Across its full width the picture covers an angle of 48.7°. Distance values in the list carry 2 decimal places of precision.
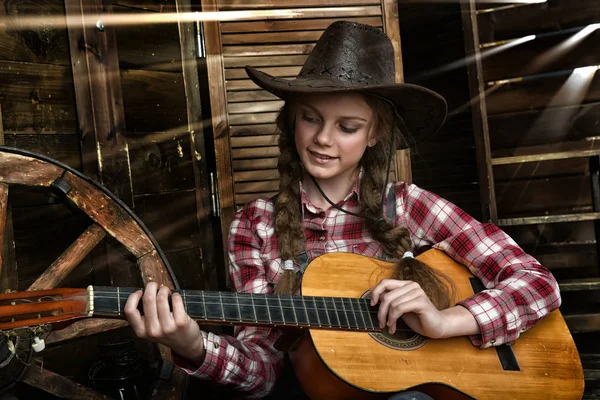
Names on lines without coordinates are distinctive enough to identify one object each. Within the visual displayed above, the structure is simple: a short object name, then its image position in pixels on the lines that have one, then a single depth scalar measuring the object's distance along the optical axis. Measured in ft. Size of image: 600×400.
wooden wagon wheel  5.68
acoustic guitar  5.11
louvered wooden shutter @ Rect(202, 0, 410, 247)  9.23
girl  5.86
